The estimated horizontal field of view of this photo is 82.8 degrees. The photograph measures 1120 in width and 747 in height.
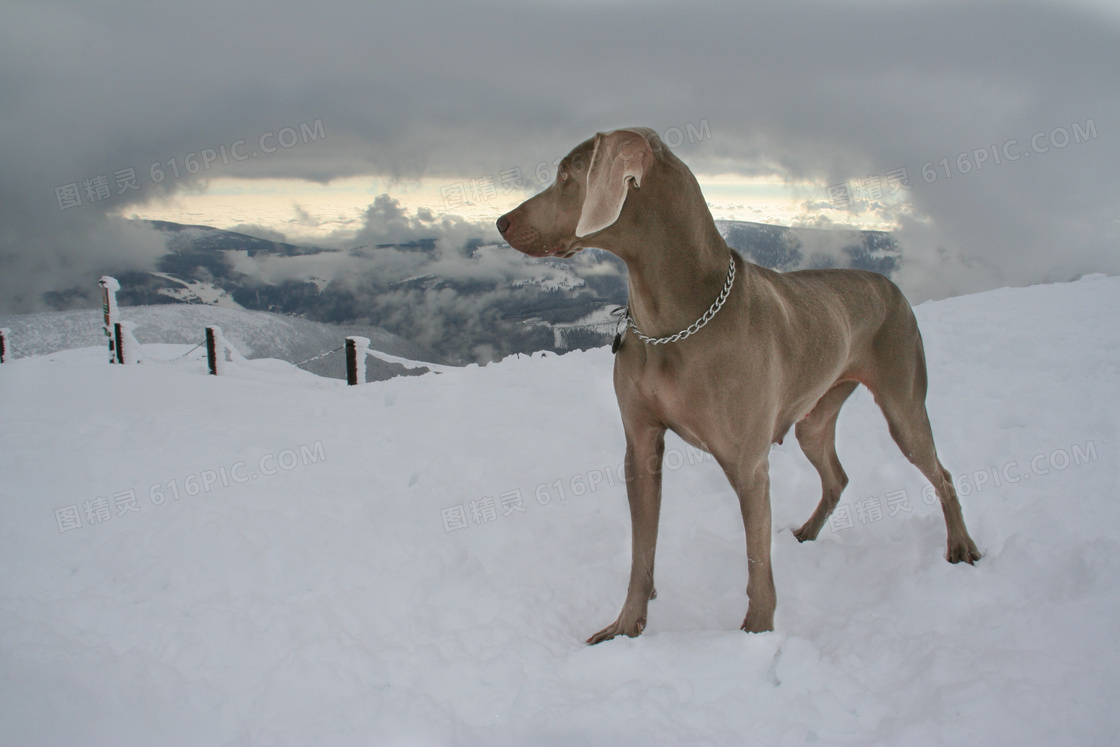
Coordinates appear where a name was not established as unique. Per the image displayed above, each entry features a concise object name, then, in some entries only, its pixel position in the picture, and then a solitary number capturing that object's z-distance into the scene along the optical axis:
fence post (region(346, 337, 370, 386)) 8.65
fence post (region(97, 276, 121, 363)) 9.66
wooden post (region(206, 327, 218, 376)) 9.81
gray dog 2.38
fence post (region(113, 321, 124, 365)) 9.60
